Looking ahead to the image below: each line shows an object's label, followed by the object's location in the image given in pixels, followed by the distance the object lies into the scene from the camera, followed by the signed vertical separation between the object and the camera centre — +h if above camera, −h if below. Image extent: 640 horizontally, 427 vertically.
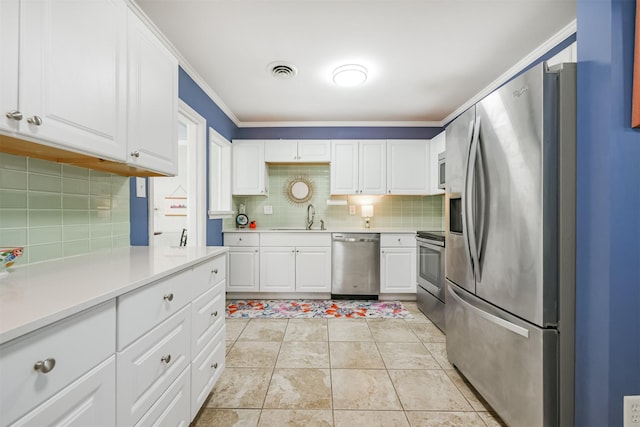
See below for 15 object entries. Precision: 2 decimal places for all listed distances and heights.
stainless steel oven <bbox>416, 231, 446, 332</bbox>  2.75 -0.68
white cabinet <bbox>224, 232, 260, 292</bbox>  3.52 -0.63
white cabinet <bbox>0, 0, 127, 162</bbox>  0.86 +0.50
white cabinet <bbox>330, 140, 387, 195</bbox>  3.76 +0.63
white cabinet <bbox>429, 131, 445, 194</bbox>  3.44 +0.69
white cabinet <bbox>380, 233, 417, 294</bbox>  3.51 -0.61
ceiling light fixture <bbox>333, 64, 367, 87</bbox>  2.44 +1.26
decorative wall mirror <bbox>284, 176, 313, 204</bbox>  4.07 +0.34
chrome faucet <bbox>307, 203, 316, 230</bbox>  4.06 +0.00
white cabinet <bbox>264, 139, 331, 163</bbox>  3.78 +0.86
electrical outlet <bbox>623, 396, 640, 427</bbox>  1.08 -0.76
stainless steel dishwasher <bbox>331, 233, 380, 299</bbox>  3.52 -0.64
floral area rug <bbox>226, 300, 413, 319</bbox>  3.05 -1.12
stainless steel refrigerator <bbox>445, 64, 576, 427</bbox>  1.21 -0.15
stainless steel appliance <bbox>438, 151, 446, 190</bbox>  2.93 +0.47
